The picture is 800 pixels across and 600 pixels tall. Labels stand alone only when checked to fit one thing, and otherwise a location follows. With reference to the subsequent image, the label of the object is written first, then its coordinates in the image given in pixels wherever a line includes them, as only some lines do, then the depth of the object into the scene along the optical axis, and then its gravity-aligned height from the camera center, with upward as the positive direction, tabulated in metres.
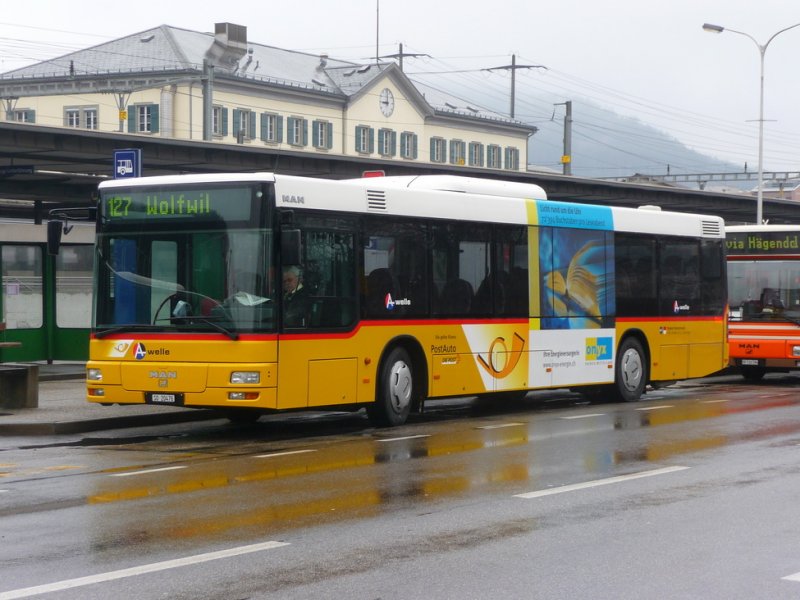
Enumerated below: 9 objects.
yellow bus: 14.46 +0.19
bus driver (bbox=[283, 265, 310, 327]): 14.60 +0.12
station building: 80.25 +13.56
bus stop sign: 18.70 +1.99
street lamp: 43.62 +6.65
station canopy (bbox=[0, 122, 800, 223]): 32.59 +4.42
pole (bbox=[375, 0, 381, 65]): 91.51 +20.00
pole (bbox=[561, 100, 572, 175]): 66.94 +8.95
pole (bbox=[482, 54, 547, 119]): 91.75 +16.55
